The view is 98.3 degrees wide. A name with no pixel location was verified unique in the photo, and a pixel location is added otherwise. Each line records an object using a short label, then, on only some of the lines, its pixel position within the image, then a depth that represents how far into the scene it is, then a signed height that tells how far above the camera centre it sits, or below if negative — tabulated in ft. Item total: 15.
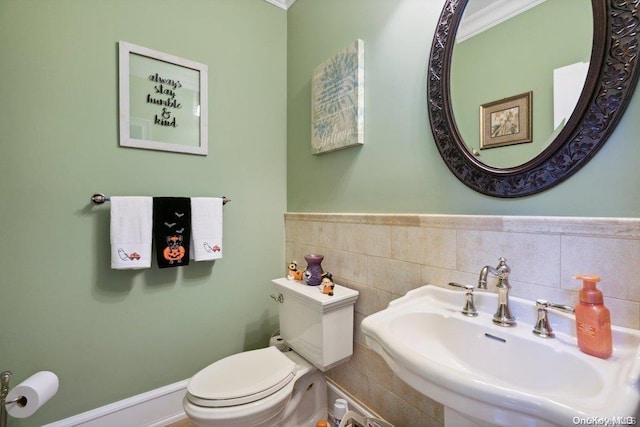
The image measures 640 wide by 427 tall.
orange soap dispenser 2.10 -0.87
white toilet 3.51 -2.39
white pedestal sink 1.58 -1.15
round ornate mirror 2.31 +0.98
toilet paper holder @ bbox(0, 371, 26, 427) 3.25 -2.29
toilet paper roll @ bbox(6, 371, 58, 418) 3.27 -2.27
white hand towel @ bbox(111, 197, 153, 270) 4.31 -0.38
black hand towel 4.68 -0.37
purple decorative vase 4.71 -1.05
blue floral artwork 4.48 +1.90
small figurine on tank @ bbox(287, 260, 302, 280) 5.03 -1.17
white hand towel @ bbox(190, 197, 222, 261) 4.99 -0.36
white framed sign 4.58 +1.90
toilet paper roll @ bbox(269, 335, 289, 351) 5.12 -2.58
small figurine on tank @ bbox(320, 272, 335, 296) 4.27 -1.21
